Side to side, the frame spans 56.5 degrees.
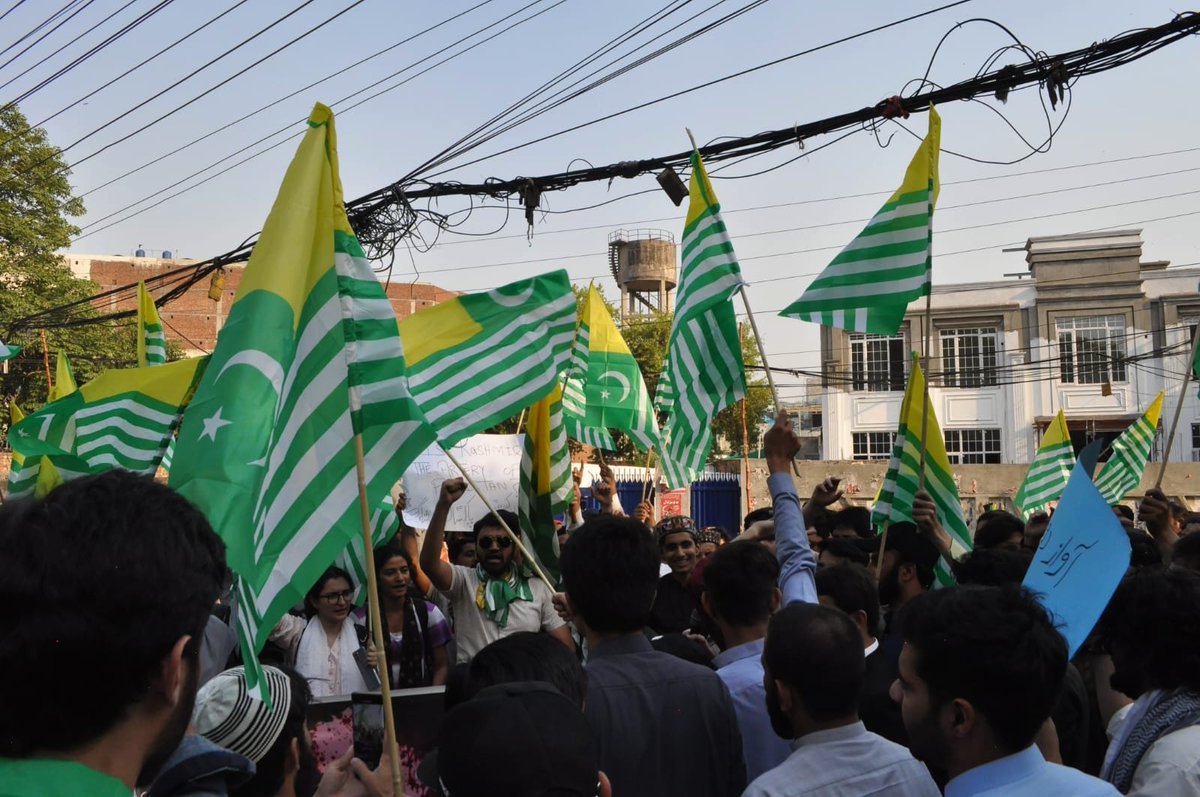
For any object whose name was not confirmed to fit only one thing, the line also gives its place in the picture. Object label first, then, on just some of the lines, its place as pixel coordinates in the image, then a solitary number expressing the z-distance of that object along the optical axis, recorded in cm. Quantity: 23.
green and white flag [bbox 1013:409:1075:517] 1191
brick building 5916
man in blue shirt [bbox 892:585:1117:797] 247
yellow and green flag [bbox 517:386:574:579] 632
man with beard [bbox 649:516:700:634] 631
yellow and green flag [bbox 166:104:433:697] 313
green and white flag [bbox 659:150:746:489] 655
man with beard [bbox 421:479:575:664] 597
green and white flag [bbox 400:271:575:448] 593
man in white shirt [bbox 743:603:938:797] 276
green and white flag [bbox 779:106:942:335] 641
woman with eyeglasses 547
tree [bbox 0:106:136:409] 3070
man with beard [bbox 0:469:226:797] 146
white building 3966
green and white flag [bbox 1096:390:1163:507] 1148
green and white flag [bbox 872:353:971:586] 646
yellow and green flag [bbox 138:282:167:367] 919
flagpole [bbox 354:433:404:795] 261
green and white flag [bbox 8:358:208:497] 647
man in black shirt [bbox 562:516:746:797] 310
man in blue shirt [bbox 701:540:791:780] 370
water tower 5756
